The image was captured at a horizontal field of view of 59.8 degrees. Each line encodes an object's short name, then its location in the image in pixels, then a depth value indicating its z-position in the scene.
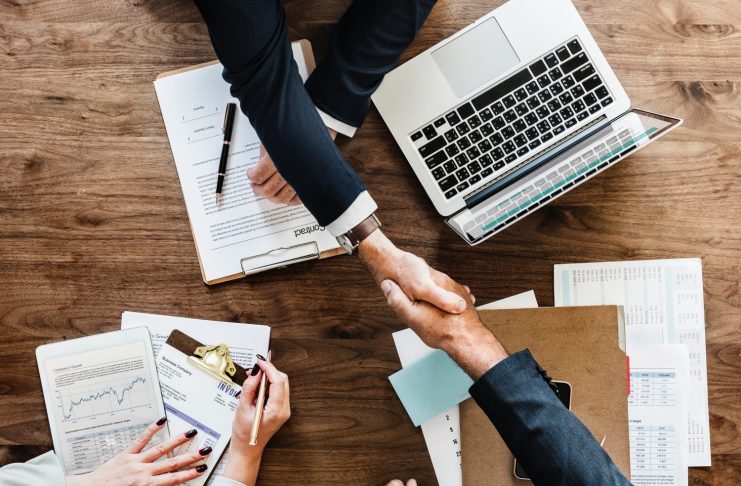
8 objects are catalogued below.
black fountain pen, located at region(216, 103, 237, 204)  1.25
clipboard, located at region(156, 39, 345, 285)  1.25
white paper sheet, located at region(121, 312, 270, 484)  1.27
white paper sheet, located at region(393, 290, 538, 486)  1.26
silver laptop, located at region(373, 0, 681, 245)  1.19
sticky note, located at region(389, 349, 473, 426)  1.25
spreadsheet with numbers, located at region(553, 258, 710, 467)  1.26
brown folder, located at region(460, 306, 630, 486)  1.22
